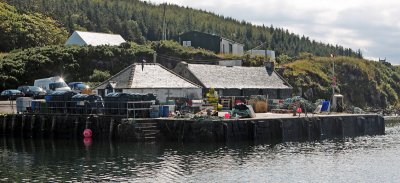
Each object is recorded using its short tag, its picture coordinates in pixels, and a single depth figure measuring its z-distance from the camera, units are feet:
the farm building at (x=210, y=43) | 363.11
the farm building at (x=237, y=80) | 238.89
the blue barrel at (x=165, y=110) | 171.63
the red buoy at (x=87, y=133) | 169.99
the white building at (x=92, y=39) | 321.67
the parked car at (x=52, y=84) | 232.10
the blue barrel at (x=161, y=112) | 170.91
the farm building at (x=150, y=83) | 198.30
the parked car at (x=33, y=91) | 227.63
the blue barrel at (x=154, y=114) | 168.93
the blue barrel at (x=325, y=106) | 212.43
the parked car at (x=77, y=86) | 234.50
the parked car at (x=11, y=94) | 229.45
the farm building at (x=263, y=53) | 371.23
